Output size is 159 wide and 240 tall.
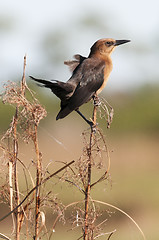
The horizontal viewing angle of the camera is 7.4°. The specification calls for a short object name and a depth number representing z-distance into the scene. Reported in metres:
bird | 7.61
